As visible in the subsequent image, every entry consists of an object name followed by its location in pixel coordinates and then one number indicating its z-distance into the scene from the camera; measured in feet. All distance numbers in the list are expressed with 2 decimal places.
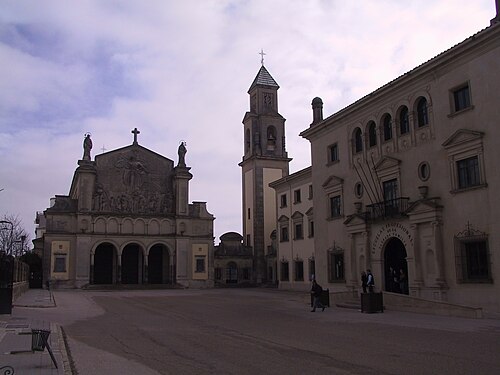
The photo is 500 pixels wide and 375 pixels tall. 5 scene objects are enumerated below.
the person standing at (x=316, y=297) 85.30
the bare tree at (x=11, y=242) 182.60
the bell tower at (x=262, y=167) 213.05
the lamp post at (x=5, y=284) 72.38
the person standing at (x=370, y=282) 84.12
